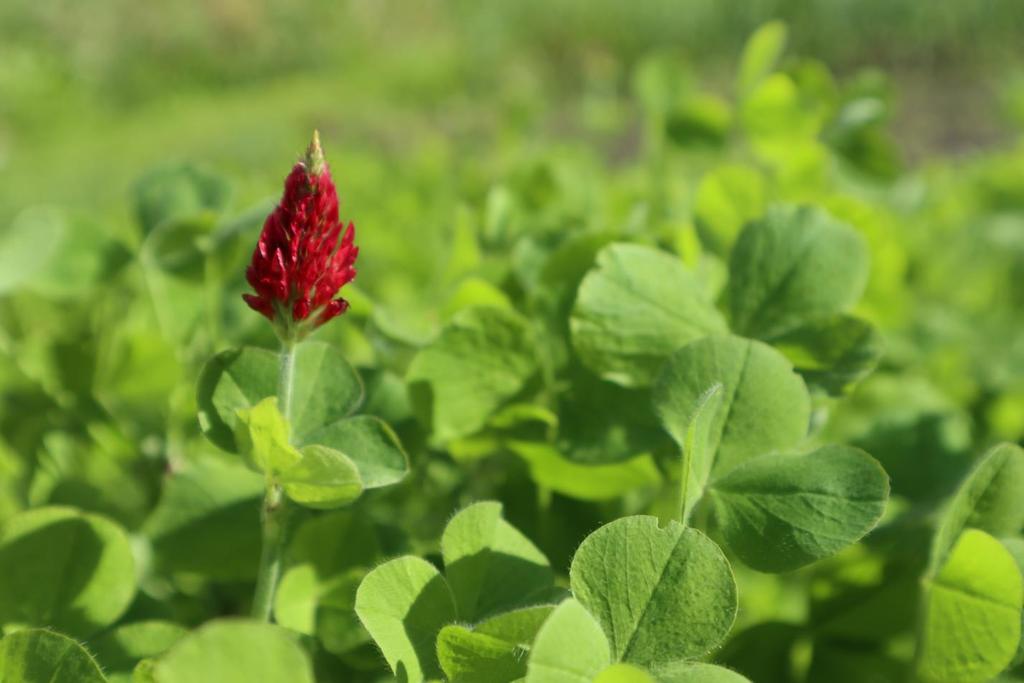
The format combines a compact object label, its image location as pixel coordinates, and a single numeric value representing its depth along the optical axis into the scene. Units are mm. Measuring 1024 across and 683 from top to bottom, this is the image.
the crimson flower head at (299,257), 403
